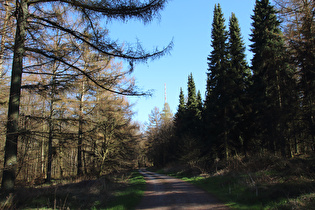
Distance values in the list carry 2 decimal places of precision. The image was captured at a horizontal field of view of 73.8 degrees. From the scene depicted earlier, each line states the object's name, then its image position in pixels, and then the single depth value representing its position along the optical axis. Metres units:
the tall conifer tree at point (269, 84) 15.70
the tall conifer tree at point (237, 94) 23.15
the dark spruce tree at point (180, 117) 39.91
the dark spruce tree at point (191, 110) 38.17
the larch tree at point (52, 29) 5.80
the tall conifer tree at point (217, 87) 23.36
